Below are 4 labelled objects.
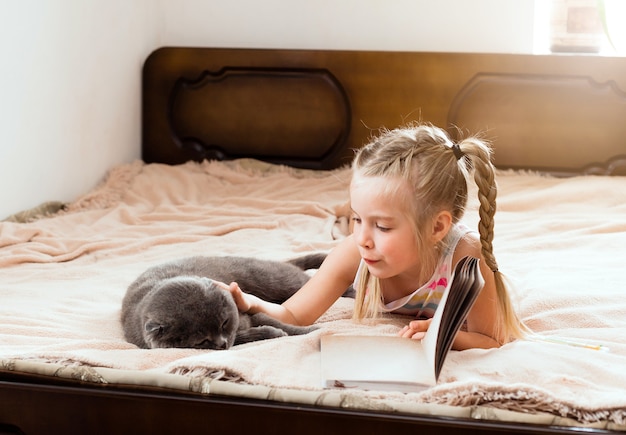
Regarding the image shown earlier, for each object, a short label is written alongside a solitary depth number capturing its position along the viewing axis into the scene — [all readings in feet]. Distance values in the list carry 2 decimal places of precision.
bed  3.83
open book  3.93
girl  4.68
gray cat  4.63
